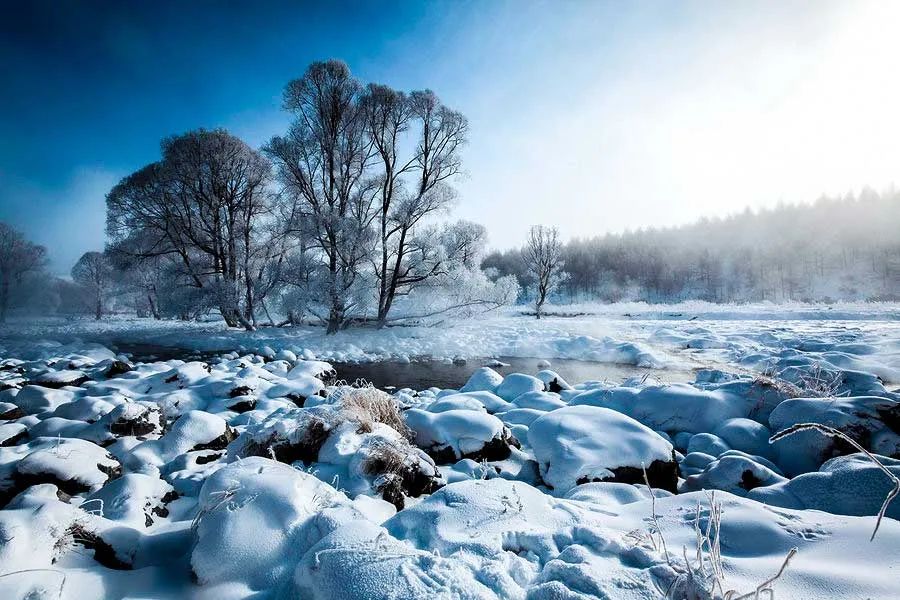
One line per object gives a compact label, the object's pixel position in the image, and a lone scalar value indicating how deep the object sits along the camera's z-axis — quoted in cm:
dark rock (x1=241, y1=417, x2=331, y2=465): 363
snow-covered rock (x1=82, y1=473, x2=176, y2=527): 250
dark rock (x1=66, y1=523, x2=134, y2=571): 200
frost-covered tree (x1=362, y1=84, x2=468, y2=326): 1526
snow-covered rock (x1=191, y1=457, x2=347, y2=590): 191
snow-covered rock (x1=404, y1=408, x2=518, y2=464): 418
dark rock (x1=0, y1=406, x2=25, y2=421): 511
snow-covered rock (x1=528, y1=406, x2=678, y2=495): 347
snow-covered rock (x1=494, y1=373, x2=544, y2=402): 680
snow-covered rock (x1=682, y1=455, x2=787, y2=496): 345
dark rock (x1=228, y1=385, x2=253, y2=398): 614
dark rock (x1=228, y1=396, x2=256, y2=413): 573
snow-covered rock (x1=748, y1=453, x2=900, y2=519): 260
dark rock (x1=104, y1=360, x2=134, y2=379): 761
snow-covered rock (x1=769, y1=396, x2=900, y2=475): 383
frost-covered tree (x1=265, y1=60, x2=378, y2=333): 1480
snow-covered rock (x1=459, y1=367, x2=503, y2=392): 738
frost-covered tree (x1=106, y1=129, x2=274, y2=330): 1584
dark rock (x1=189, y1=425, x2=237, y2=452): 418
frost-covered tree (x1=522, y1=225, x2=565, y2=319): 3152
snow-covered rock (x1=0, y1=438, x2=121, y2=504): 293
